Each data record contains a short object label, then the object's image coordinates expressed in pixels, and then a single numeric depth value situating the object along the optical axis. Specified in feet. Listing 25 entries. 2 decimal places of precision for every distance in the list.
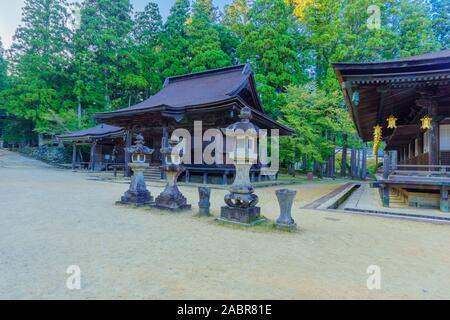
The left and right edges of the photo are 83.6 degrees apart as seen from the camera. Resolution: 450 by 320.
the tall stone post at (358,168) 81.44
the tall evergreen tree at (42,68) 80.69
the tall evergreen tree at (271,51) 69.15
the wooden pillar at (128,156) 49.67
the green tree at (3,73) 109.60
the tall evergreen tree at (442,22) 75.31
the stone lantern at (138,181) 23.18
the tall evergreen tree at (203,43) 79.71
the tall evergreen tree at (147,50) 91.50
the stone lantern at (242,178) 17.22
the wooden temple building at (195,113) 41.65
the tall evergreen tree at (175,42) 87.15
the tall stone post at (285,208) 15.90
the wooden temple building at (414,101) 19.81
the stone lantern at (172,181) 21.59
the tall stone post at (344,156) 75.77
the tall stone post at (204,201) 19.26
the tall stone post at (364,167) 78.37
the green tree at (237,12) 97.09
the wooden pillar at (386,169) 23.82
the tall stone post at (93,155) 71.46
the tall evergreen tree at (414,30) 66.95
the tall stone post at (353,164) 79.66
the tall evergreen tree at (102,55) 84.43
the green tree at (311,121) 56.59
